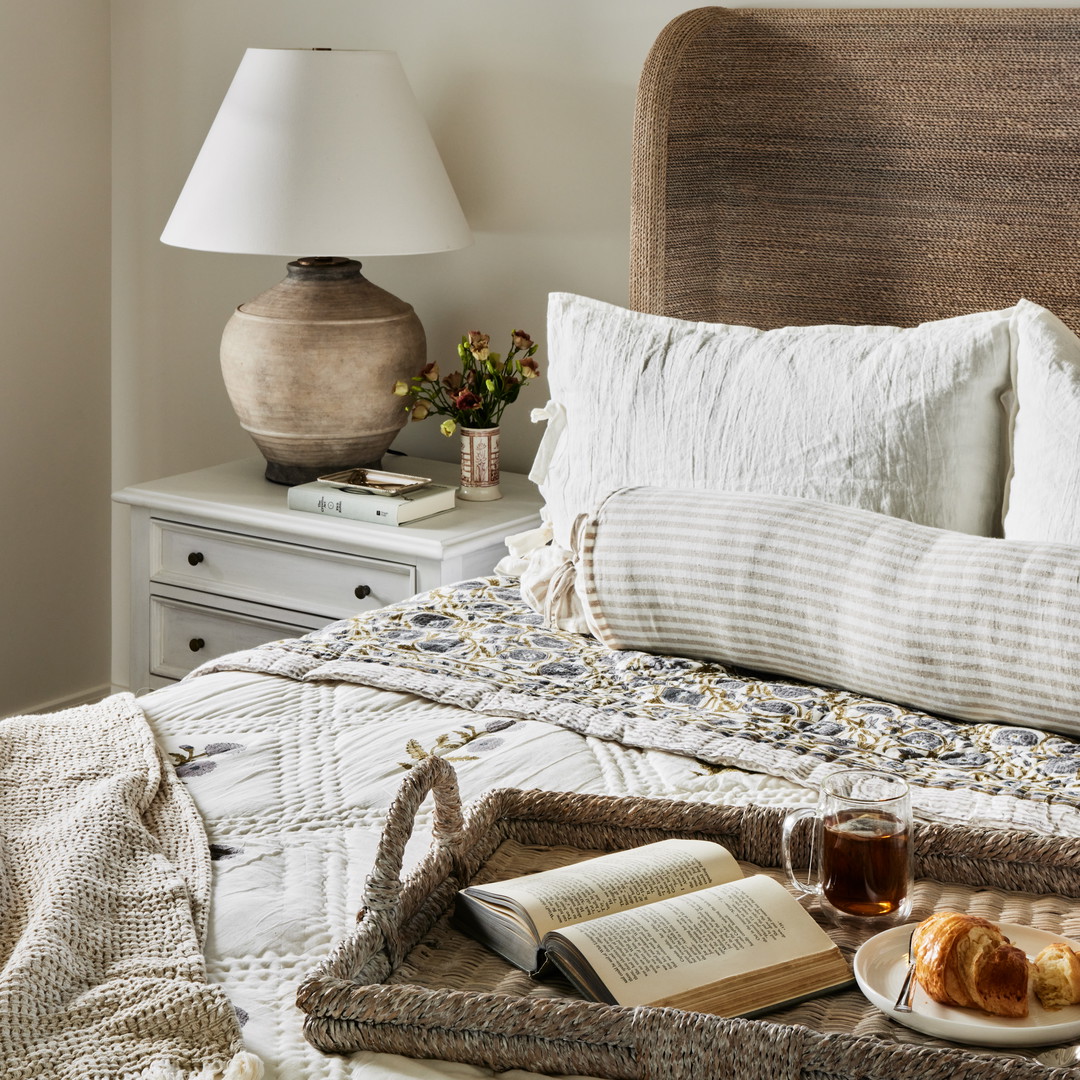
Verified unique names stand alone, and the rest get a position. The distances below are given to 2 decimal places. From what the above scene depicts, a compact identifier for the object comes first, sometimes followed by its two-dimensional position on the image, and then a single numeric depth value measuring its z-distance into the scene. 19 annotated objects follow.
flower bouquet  3.93
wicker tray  1.91
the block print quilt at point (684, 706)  2.99
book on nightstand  3.81
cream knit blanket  2.15
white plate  2.01
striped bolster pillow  3.09
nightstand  3.79
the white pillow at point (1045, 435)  3.21
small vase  3.95
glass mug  2.38
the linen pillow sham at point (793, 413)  3.33
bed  2.96
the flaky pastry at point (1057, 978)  2.06
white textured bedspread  2.41
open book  2.12
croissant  2.06
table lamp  3.80
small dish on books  3.85
